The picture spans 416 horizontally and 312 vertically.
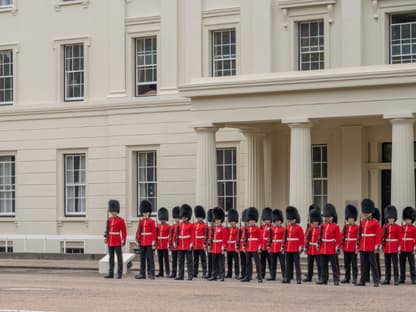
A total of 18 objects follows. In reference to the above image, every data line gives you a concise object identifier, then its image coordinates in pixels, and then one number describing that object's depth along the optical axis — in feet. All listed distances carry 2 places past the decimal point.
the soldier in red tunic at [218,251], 89.35
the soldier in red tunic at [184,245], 90.53
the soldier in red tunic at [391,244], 84.94
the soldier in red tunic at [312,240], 86.22
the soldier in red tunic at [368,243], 83.30
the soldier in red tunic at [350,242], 85.30
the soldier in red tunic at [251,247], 87.76
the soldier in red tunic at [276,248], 88.22
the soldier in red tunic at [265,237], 88.69
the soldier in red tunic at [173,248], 91.61
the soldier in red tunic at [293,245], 86.22
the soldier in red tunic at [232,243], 90.07
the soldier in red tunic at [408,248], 84.99
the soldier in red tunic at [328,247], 84.48
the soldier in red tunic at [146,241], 91.40
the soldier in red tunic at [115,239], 91.45
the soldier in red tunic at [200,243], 92.02
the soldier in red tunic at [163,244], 92.94
